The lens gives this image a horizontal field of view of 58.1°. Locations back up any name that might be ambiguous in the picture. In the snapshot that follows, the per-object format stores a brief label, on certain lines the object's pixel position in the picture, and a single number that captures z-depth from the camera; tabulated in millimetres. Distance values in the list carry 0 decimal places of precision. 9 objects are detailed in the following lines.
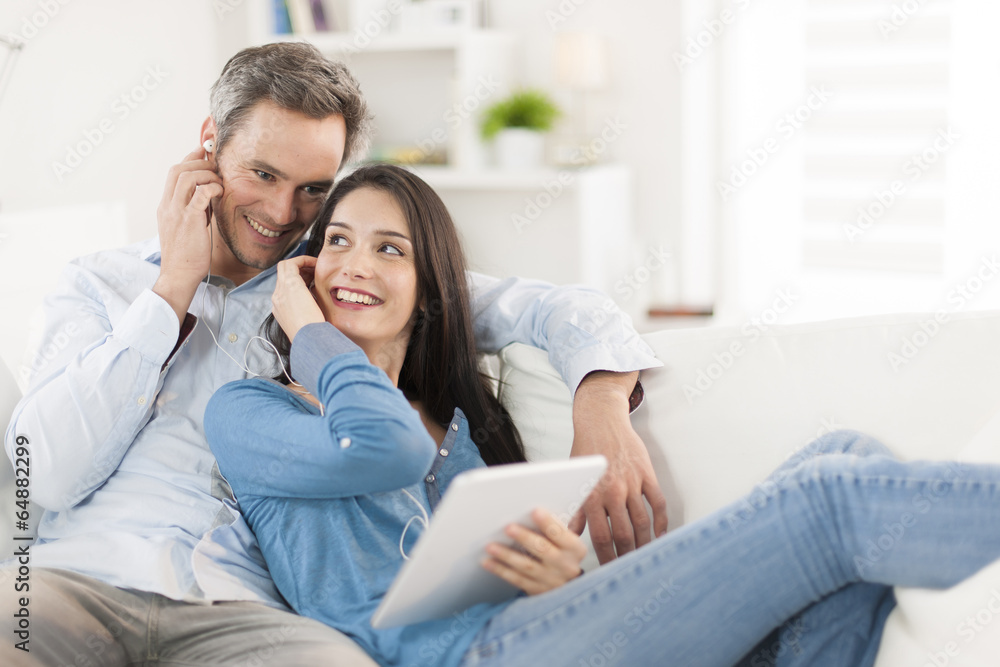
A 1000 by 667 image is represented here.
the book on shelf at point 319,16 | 4004
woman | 1042
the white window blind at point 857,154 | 3332
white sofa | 1361
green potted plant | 3635
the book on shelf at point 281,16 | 3980
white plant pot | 3639
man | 1215
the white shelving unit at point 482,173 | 3605
